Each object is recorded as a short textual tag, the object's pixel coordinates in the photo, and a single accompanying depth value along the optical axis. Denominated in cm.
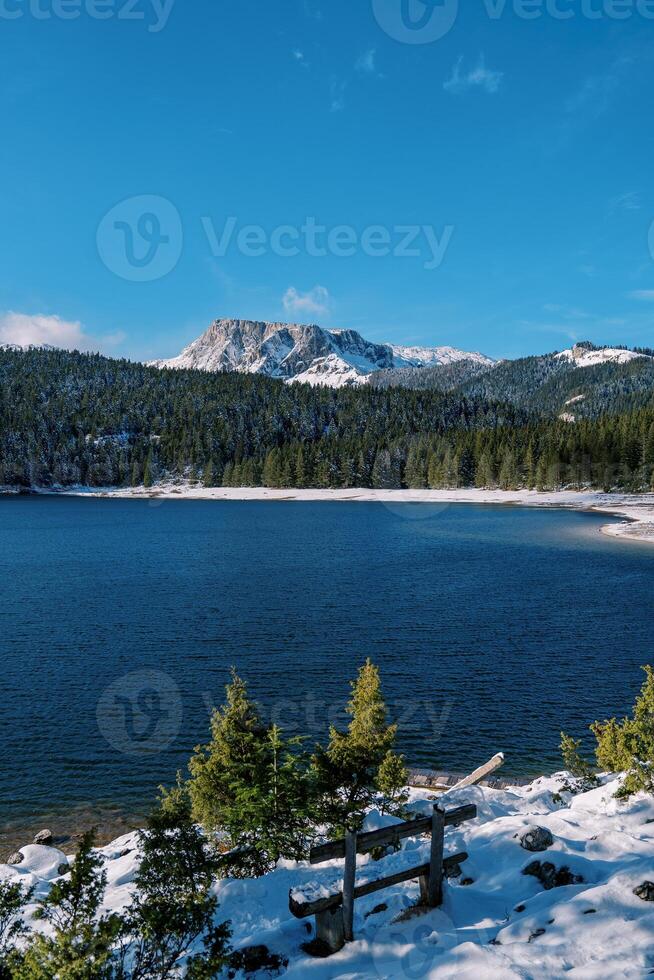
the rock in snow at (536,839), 1325
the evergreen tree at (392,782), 1725
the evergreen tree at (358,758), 1653
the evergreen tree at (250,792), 1465
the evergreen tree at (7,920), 780
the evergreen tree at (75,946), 713
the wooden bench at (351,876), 984
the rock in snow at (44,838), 2058
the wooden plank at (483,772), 2263
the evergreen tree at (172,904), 850
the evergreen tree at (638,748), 1616
